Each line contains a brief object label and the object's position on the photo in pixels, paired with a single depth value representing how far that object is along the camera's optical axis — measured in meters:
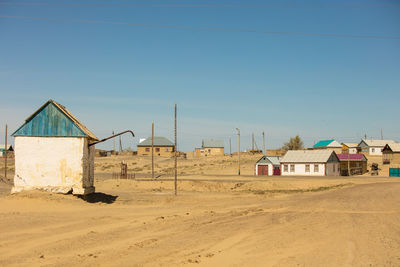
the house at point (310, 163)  56.90
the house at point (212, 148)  110.94
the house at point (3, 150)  107.32
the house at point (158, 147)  100.56
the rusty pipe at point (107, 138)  25.32
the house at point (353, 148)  102.68
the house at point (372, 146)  97.43
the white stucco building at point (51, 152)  23.28
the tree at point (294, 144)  106.55
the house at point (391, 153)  73.75
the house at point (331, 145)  102.56
